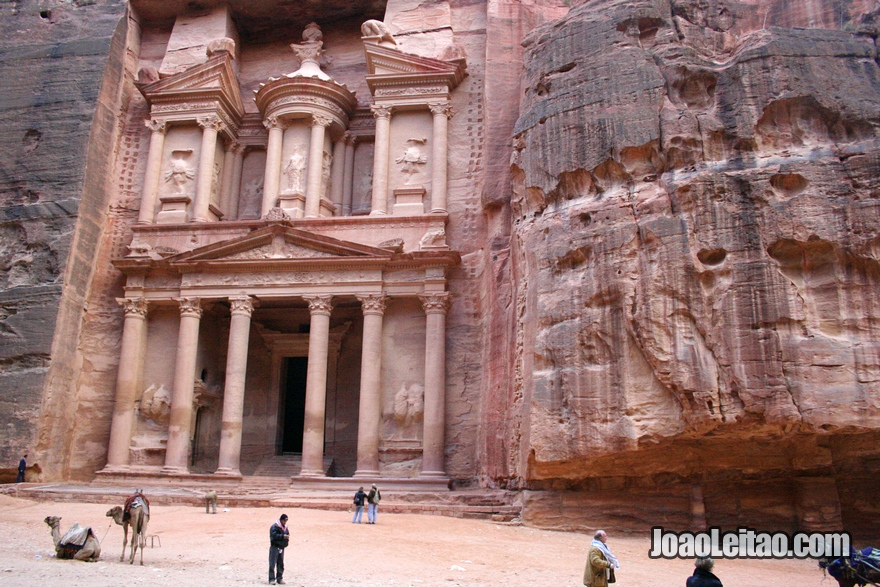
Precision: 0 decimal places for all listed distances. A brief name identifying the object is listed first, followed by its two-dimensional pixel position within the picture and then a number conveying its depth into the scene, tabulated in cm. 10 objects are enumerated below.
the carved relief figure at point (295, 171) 2520
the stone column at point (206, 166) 2502
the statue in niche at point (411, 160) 2469
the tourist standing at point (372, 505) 1541
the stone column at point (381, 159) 2417
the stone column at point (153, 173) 2520
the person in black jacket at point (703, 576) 669
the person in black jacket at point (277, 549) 1012
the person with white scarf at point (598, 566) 804
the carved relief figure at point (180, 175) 2569
